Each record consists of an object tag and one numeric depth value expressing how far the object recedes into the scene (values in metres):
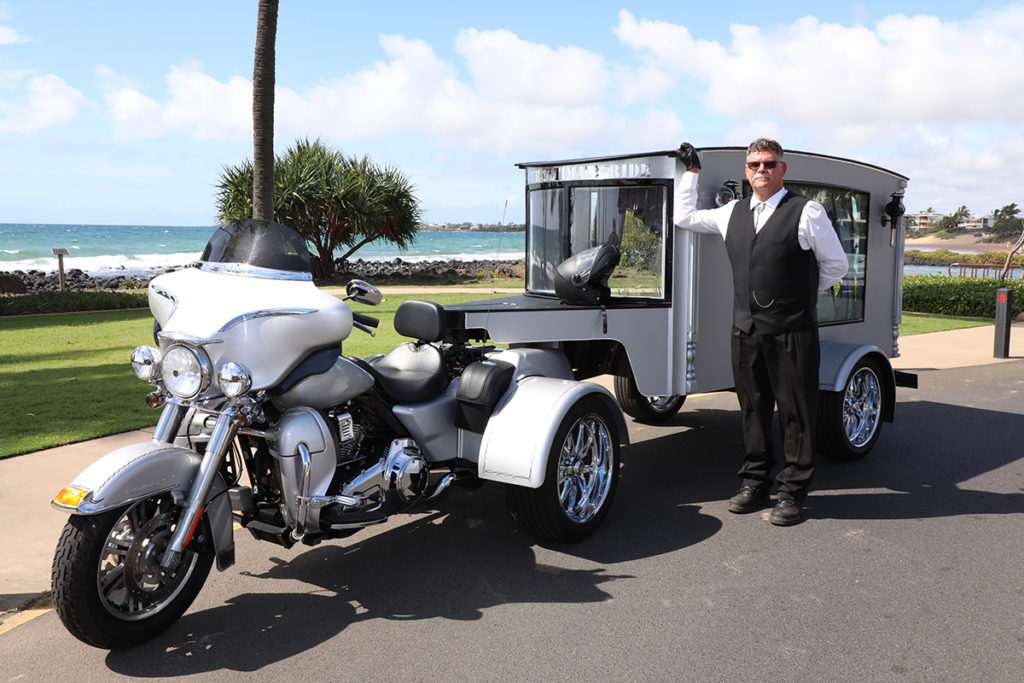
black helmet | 5.29
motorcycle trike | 3.39
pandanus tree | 23.83
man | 4.90
